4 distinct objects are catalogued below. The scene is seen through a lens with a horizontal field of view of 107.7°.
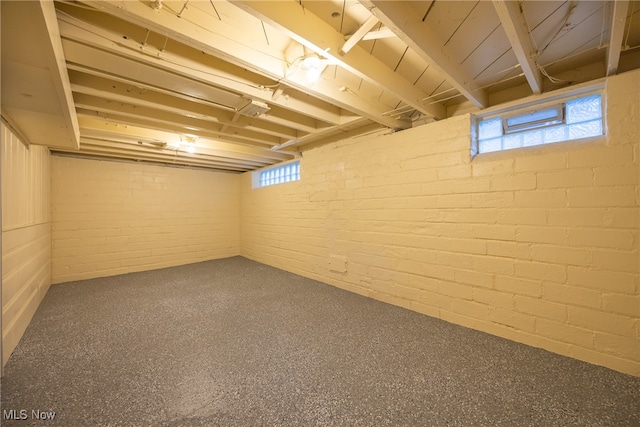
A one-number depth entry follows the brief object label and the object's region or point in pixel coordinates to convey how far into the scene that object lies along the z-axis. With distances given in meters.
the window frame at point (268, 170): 4.21
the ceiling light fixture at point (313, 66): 1.59
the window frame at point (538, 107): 1.68
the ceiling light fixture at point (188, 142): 3.31
